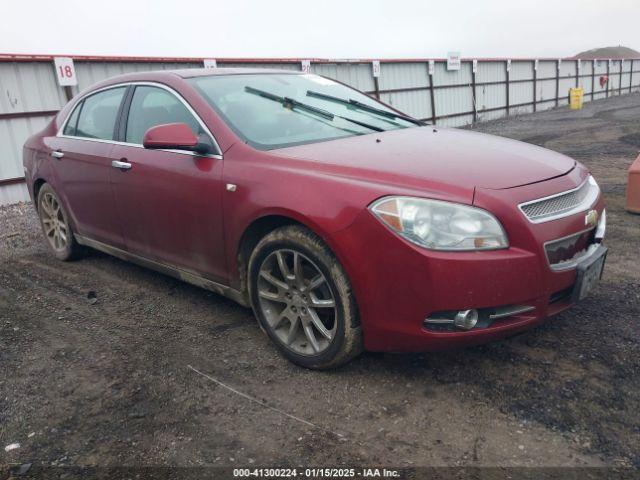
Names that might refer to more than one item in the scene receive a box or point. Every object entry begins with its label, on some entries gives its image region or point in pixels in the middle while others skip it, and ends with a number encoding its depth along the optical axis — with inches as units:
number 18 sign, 399.5
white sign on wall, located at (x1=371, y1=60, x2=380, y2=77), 666.2
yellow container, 1015.6
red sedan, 92.7
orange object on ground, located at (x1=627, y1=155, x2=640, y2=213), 209.2
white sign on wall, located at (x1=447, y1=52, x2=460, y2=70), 802.8
